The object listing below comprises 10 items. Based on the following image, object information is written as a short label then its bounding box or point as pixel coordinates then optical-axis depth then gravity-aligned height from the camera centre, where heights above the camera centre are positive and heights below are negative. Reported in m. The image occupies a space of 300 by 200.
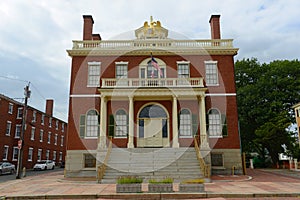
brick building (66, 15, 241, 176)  19.44 +3.73
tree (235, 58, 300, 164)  32.00 +6.12
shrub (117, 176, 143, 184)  11.22 -1.25
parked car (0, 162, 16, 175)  26.07 -1.76
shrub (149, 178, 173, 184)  11.11 -1.26
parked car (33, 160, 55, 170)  33.32 -1.90
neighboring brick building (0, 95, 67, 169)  33.06 +2.22
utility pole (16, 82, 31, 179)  21.04 -0.69
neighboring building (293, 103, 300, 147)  31.66 +4.18
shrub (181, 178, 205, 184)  11.02 -1.28
